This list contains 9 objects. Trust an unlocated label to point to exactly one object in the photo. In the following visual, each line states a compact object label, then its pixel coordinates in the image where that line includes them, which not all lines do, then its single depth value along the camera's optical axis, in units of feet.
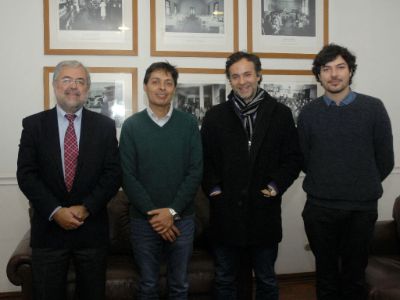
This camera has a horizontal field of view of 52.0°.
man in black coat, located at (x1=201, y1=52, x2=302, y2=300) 7.26
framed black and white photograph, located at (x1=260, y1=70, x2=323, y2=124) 11.44
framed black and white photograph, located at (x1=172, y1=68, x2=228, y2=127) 11.05
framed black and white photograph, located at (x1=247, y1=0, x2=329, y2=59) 11.27
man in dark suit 6.38
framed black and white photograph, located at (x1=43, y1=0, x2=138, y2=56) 10.32
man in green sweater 7.07
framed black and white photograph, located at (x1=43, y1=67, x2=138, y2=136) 10.64
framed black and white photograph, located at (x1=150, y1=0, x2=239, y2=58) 10.78
